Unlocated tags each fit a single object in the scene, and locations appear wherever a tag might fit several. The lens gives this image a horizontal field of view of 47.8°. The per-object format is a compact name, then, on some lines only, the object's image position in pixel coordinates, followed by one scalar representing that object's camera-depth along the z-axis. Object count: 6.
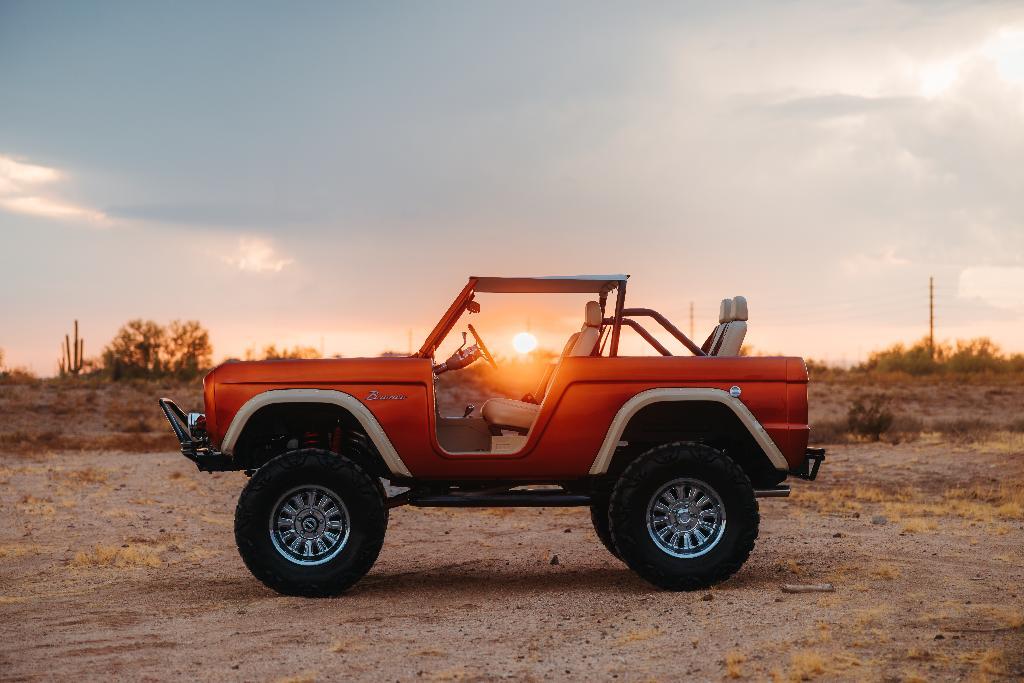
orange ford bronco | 8.77
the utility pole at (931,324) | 55.14
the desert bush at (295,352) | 45.00
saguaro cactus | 54.16
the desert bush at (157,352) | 52.34
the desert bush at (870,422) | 26.77
